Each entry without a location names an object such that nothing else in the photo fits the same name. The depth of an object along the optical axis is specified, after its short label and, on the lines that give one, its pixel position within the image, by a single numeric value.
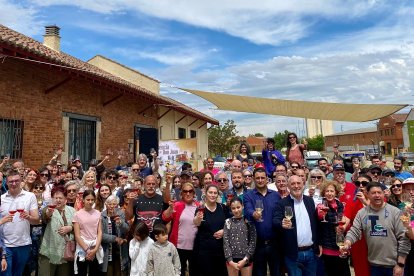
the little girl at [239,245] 3.68
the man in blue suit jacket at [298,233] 3.64
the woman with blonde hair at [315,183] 4.33
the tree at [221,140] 29.73
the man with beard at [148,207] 4.16
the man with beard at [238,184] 4.62
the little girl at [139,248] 3.76
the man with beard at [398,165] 5.93
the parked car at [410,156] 25.57
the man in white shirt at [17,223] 3.80
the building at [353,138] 66.81
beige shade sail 9.19
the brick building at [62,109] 7.08
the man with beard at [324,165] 6.28
